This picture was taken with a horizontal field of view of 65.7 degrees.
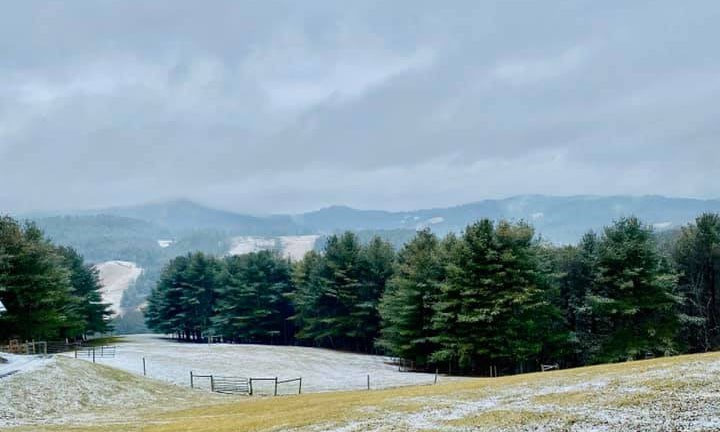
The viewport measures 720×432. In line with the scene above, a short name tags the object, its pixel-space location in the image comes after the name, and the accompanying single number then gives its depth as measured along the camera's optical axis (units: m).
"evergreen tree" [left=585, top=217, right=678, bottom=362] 61.44
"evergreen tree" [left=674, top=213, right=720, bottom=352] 68.25
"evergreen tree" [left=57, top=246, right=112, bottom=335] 107.81
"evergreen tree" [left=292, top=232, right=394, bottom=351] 95.44
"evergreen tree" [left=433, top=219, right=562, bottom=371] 64.81
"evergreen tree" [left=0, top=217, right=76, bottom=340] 70.06
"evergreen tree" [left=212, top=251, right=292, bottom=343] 113.94
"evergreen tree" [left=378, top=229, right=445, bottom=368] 74.75
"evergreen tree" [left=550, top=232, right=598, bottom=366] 69.78
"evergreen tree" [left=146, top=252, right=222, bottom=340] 125.94
